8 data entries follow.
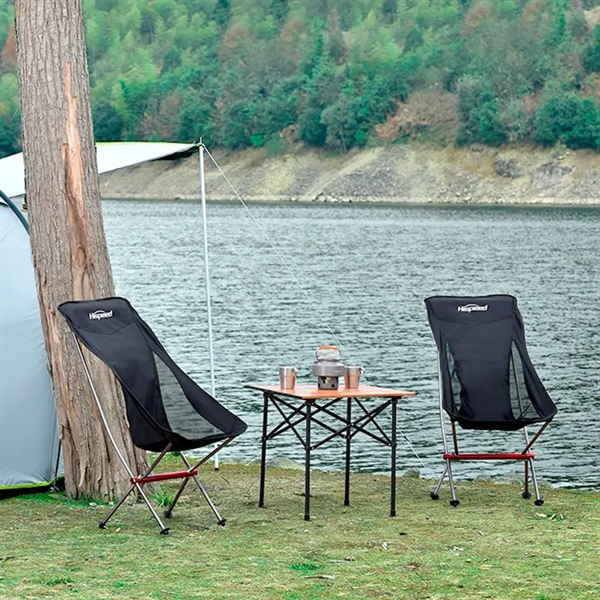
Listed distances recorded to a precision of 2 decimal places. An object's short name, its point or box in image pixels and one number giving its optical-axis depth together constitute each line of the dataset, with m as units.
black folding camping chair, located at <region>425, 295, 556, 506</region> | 11.47
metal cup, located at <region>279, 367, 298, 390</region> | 10.91
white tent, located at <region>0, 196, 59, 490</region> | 11.90
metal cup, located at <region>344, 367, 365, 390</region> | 10.80
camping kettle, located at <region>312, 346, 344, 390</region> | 10.73
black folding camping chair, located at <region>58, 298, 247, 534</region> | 10.03
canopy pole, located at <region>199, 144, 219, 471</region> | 13.93
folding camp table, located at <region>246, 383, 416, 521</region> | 10.34
